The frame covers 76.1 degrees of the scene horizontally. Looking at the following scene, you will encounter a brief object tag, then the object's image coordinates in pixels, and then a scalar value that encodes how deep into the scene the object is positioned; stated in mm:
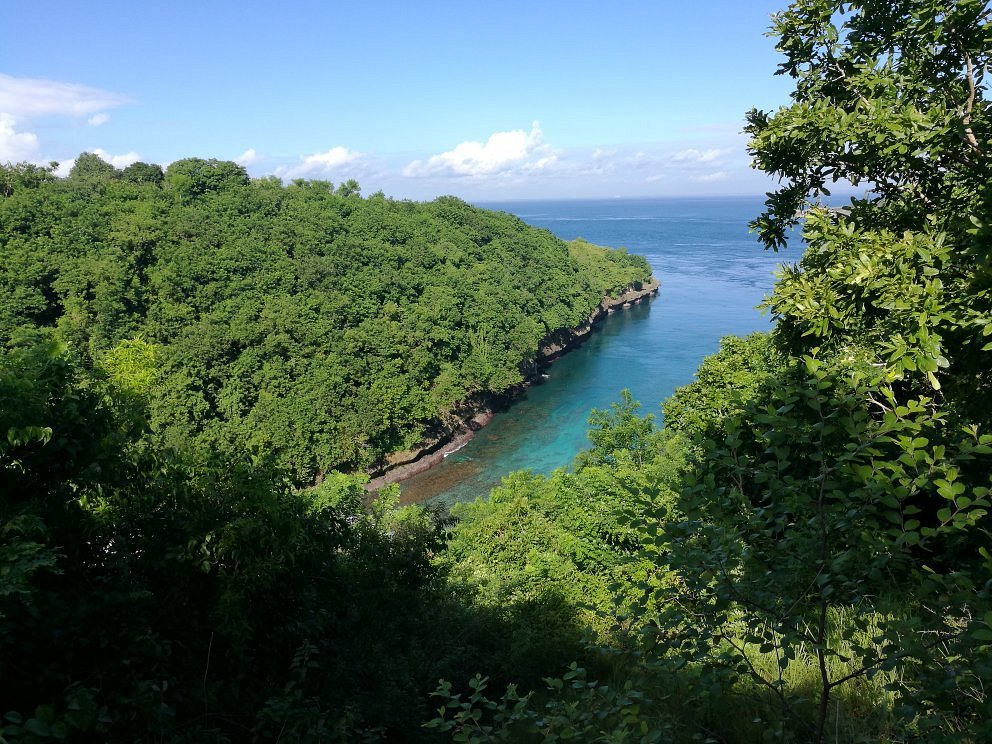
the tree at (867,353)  2471
